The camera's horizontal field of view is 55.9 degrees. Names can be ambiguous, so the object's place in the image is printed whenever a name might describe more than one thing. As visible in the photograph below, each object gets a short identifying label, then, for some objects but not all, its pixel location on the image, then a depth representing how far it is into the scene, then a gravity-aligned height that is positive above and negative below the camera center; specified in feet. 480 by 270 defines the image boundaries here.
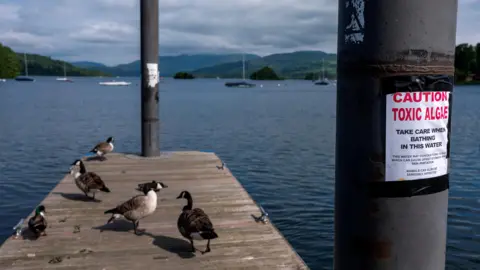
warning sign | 7.52 -0.78
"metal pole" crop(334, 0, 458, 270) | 7.39 -0.66
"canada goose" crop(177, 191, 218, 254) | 22.43 -7.04
